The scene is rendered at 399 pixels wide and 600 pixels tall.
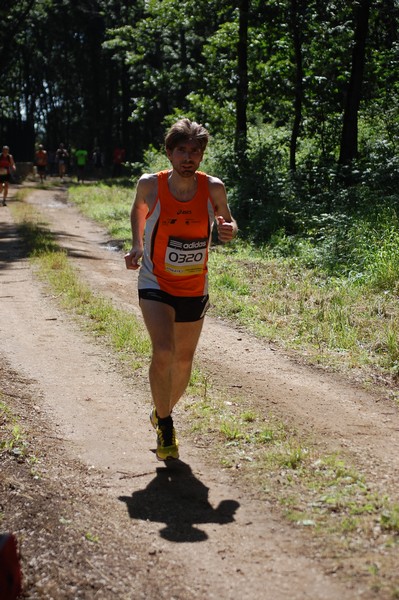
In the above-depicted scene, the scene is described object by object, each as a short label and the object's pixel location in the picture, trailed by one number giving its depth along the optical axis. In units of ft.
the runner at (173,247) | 15.94
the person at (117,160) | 135.54
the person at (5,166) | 81.25
